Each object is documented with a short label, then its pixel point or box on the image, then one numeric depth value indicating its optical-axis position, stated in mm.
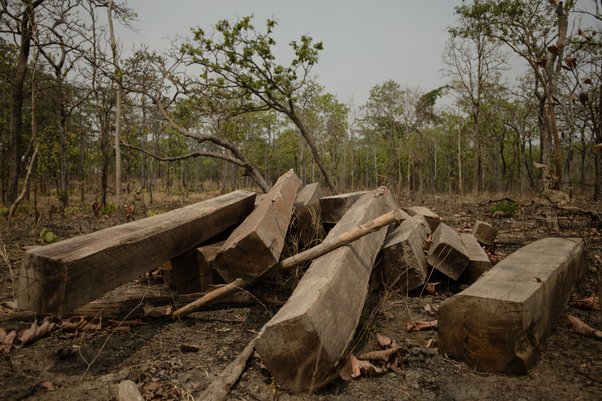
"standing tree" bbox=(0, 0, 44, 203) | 10266
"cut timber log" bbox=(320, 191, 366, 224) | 4164
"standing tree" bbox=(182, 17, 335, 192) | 8375
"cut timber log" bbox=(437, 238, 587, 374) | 1938
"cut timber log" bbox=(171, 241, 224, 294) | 3266
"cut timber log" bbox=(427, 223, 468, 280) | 3418
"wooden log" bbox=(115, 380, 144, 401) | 1734
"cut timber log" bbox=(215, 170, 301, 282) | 2469
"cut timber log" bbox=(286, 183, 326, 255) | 3820
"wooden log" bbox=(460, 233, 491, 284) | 3484
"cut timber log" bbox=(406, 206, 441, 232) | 5000
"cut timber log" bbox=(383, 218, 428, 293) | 3342
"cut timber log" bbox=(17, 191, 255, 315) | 2004
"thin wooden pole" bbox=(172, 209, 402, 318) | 2574
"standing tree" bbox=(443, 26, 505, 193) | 19664
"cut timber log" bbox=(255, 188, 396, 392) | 1793
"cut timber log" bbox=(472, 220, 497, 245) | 4984
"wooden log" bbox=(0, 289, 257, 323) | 2855
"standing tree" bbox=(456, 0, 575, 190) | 13312
